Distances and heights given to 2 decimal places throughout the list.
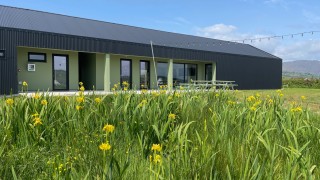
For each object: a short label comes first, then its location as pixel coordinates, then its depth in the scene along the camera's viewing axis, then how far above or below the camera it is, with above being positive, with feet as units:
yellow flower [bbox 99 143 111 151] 5.28 -1.46
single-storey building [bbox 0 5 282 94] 40.65 +5.58
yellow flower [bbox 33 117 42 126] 8.18 -1.40
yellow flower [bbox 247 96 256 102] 12.67 -0.91
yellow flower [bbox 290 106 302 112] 10.48 -1.20
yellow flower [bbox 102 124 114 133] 6.10 -1.18
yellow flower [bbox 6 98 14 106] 9.81 -0.91
